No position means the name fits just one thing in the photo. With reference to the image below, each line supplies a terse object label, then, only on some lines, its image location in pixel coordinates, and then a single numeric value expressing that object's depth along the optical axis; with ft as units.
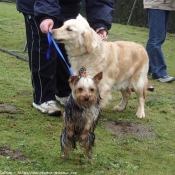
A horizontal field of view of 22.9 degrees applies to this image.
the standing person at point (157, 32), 26.63
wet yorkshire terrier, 11.69
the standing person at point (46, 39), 17.22
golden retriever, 16.52
